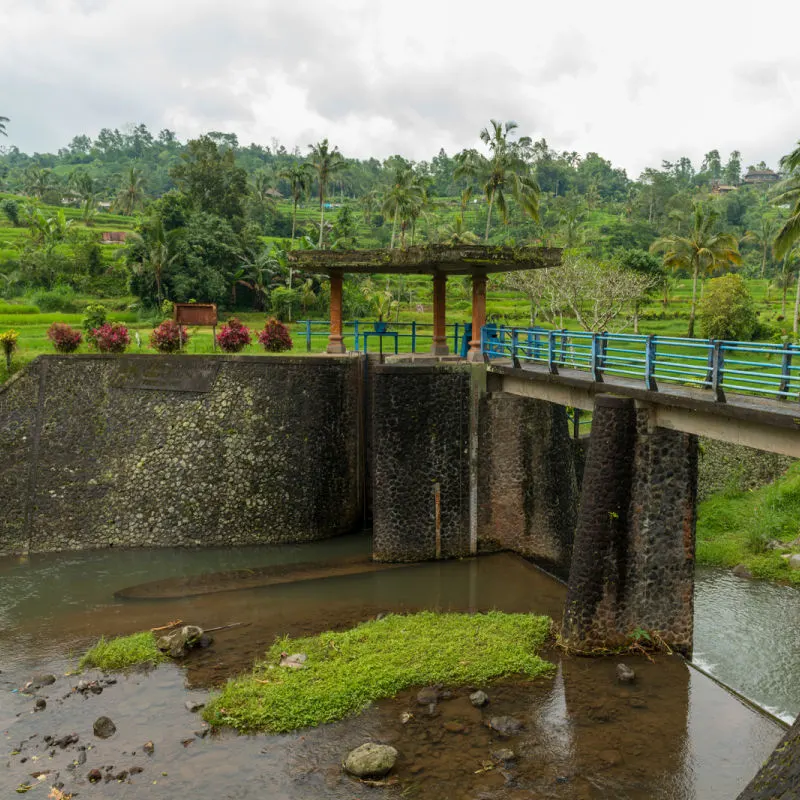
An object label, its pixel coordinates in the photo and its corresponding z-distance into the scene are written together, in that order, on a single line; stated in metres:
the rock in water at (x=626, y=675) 10.77
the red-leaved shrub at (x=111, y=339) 18.53
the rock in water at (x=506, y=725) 9.46
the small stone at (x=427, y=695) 10.13
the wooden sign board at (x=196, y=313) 20.03
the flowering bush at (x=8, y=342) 18.48
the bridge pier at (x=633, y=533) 11.38
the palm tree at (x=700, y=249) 37.00
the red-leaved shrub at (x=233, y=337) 18.97
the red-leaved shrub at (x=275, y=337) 19.52
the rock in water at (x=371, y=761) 8.55
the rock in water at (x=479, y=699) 10.05
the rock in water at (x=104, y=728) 9.58
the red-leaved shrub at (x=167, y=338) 18.72
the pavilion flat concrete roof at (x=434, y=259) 14.92
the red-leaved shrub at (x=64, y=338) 18.34
